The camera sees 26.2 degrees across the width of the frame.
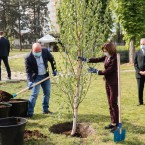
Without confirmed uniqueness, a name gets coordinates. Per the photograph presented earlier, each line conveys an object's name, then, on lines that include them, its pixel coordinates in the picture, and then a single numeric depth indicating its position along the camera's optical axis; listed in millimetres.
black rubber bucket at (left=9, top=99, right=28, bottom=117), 7298
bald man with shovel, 7402
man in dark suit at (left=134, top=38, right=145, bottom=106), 8648
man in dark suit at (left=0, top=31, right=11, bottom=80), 12938
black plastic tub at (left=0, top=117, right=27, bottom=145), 5059
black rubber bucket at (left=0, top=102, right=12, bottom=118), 6356
